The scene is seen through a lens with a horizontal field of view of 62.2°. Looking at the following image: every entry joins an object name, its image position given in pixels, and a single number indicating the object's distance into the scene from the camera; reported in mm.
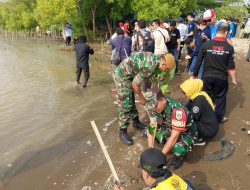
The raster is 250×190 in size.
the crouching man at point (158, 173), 1732
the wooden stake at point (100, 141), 2192
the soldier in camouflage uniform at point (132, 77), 2945
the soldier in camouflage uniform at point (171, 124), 2780
